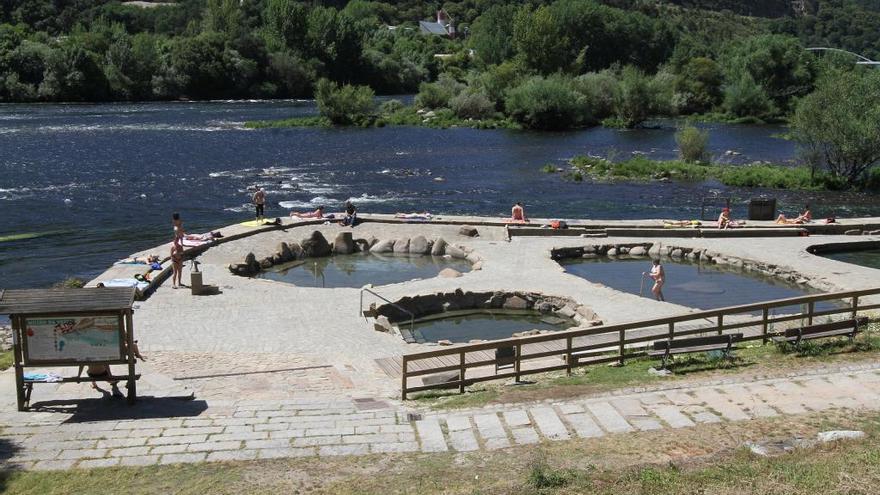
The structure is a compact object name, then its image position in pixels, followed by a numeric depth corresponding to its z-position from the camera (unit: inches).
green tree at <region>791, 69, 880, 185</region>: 2108.0
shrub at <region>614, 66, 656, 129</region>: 3833.7
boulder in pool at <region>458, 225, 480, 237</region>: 1469.0
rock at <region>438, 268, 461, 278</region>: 1212.4
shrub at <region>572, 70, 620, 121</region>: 4030.5
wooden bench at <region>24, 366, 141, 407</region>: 651.5
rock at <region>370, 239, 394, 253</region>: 1441.9
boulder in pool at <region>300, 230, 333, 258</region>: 1407.5
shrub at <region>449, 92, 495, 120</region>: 4028.1
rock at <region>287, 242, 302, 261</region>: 1392.7
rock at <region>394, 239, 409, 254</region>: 1433.3
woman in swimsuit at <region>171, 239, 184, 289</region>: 1104.2
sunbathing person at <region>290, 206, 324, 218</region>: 1579.7
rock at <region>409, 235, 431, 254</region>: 1423.5
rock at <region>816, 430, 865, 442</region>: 539.3
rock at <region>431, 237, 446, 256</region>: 1407.5
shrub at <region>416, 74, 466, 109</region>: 4247.0
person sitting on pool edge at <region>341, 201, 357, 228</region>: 1536.7
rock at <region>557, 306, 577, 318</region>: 1056.8
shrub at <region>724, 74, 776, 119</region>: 4227.4
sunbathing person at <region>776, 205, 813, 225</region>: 1526.8
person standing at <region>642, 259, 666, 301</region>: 1061.8
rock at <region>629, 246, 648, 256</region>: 1389.3
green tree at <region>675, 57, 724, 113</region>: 4564.5
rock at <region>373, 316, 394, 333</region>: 941.8
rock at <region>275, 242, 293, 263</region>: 1365.7
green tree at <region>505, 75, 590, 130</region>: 3773.1
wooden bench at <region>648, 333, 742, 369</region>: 727.7
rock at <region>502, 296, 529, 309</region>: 1104.8
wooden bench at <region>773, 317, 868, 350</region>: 749.3
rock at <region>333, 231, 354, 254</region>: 1435.8
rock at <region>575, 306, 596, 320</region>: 1010.6
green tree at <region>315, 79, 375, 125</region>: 3777.1
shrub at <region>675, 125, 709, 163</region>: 2571.4
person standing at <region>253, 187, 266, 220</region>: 1539.1
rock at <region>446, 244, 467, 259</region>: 1371.8
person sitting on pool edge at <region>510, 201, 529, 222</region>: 1510.8
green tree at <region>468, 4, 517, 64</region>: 5831.7
